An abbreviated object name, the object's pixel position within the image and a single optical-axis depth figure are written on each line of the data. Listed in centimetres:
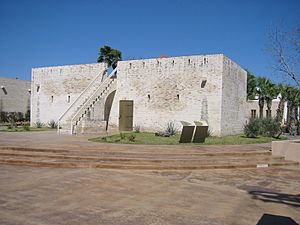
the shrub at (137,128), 1888
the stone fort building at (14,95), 2889
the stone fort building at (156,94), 1686
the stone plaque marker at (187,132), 1216
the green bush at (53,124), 2202
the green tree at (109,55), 3169
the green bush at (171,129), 1662
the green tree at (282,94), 2504
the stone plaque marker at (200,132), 1265
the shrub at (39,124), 2277
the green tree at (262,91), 3074
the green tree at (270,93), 3104
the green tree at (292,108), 2383
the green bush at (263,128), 1709
